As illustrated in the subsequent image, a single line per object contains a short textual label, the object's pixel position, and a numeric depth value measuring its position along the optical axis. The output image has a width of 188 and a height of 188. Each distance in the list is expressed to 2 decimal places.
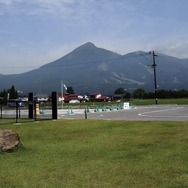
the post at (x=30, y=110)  17.88
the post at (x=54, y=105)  16.43
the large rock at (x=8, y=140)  7.65
